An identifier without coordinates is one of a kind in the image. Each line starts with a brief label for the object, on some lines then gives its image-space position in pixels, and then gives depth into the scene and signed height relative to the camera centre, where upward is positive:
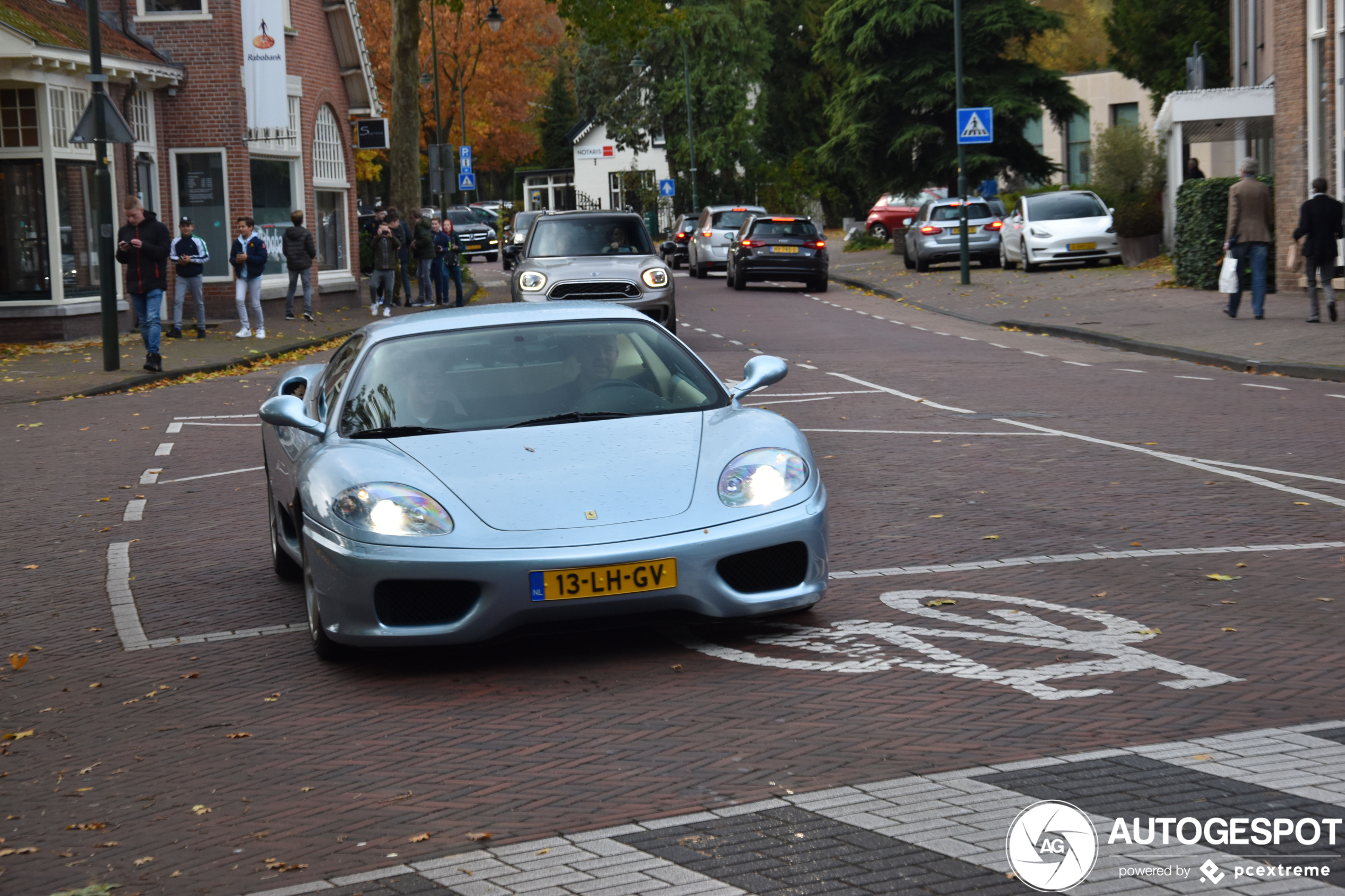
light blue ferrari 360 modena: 5.91 -0.82
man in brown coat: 21.34 +0.30
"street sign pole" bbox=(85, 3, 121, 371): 19.66 +0.87
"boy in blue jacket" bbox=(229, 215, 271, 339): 25.75 +0.24
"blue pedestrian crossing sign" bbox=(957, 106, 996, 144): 32.28 +2.56
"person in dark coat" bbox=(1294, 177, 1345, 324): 20.31 +0.14
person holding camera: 30.59 +0.33
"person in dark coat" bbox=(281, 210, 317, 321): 28.38 +0.49
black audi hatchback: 36.38 +0.23
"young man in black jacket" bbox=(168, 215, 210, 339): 24.86 +0.37
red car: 56.12 +1.52
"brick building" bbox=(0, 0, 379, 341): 25.77 +2.52
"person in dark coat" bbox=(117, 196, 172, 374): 21.27 +0.28
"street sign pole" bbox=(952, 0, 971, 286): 33.72 +1.44
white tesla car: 34.91 +0.50
